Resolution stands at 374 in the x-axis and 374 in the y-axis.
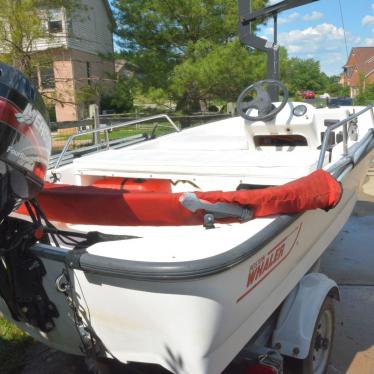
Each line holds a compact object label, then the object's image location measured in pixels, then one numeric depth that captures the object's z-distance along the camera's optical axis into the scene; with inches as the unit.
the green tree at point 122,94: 642.2
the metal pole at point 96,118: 361.4
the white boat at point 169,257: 75.9
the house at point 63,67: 415.2
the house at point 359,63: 2263.8
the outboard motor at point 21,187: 79.8
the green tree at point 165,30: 606.5
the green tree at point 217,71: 551.5
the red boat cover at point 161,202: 92.0
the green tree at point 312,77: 2545.3
